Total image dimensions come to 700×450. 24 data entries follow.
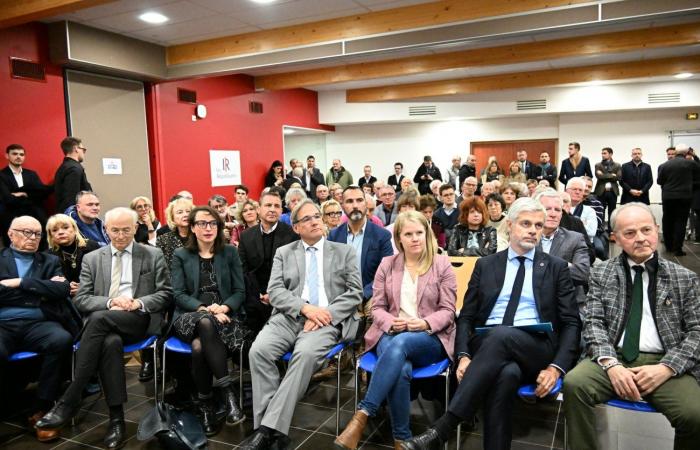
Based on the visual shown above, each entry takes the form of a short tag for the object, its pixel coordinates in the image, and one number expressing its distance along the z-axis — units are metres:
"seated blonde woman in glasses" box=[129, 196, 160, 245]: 4.36
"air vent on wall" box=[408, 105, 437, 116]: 11.31
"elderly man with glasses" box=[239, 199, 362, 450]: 2.46
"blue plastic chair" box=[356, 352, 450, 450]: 2.37
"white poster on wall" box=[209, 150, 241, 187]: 8.20
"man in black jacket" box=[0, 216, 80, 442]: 2.84
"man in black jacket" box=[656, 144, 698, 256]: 7.46
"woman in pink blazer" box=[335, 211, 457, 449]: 2.33
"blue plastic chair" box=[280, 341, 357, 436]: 2.63
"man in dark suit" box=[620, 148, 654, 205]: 8.51
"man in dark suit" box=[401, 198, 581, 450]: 2.15
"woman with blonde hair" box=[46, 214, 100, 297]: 3.26
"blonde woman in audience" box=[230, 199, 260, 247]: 4.30
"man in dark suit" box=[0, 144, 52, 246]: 4.97
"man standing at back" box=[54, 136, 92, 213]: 5.23
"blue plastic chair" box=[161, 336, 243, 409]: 2.83
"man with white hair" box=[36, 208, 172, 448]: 2.72
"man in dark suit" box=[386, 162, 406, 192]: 11.00
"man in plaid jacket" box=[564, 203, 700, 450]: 1.98
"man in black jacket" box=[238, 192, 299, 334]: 3.47
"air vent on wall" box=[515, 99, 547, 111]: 10.63
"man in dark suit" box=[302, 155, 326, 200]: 9.85
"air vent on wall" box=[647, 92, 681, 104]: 9.85
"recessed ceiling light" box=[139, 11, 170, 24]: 5.39
